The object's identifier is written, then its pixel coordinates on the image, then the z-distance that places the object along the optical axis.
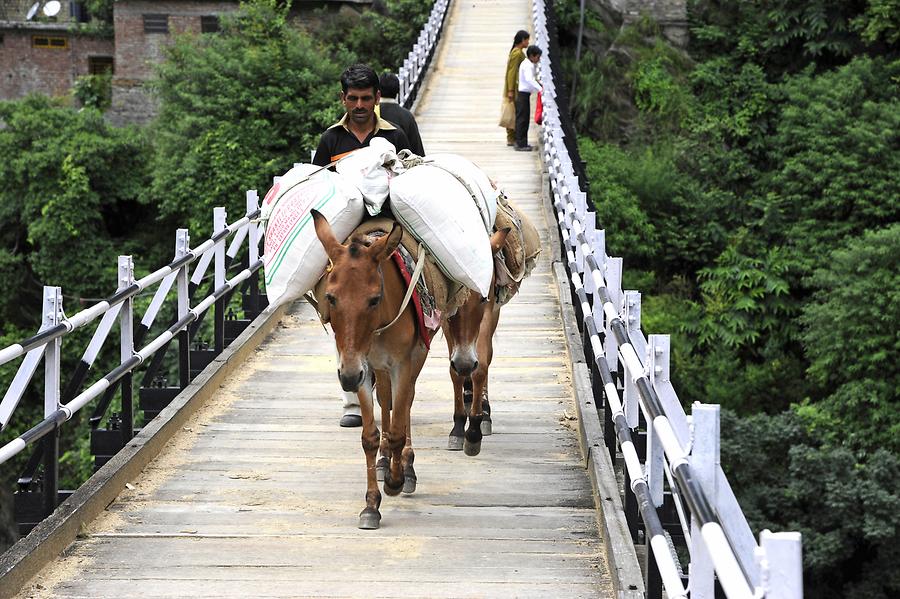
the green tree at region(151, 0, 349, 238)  26.53
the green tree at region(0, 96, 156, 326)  28.52
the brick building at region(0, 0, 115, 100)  37.69
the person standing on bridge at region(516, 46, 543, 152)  20.23
